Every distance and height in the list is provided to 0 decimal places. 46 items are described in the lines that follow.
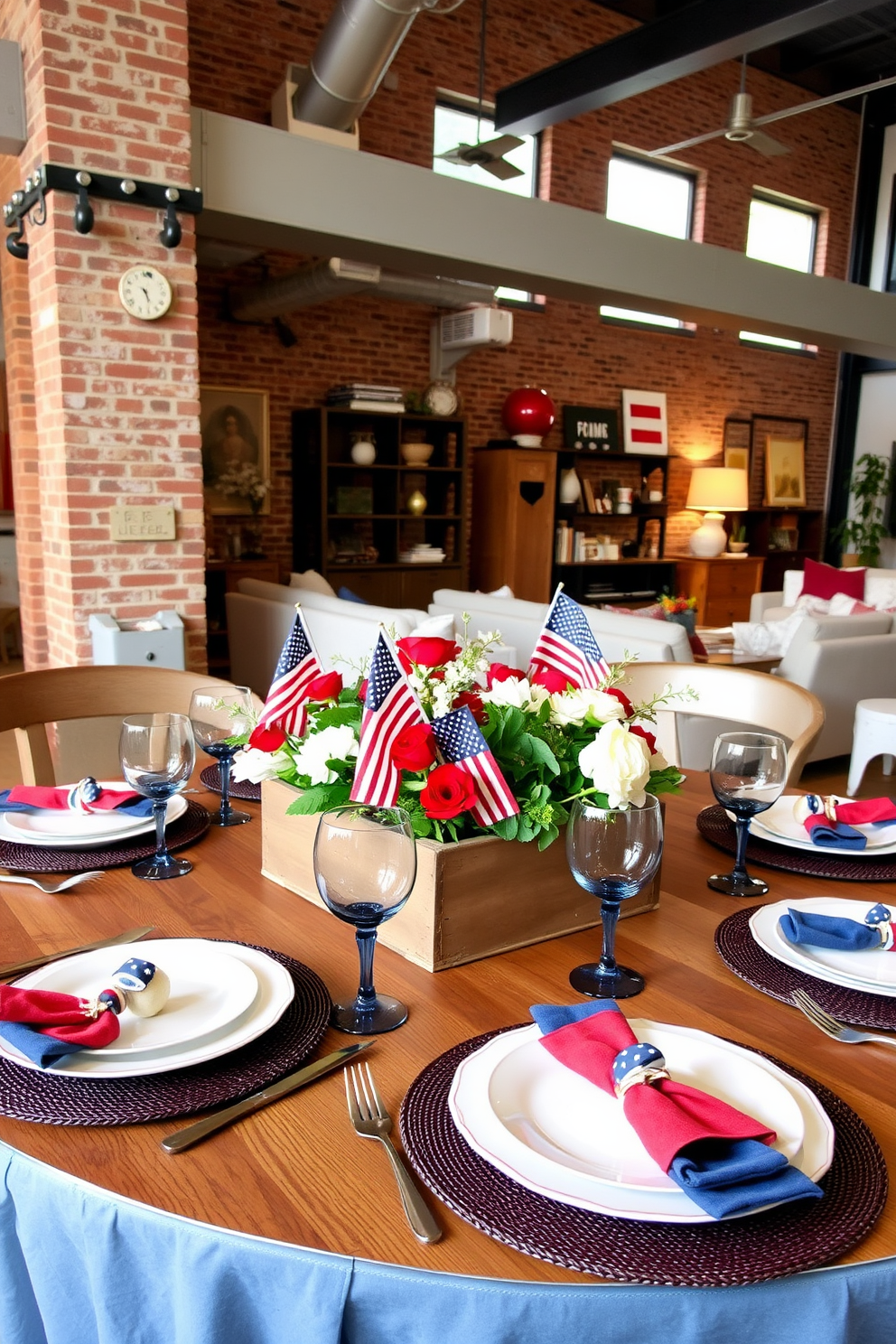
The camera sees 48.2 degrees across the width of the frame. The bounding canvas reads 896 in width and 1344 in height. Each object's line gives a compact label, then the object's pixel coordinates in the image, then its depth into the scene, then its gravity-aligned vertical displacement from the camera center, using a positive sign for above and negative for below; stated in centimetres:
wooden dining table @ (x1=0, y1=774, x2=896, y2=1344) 70 -51
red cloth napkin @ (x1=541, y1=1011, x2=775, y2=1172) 72 -46
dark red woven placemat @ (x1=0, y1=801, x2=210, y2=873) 136 -52
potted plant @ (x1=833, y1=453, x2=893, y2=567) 988 -18
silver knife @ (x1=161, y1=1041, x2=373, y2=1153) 77 -51
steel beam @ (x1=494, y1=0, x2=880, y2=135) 427 +206
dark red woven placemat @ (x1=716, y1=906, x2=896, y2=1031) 100 -51
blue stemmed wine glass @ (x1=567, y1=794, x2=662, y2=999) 99 -35
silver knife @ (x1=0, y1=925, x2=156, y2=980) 104 -51
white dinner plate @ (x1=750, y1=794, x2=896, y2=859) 144 -50
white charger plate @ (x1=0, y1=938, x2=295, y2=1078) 85 -49
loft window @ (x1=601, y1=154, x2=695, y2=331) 841 +247
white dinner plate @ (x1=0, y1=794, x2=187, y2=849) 142 -51
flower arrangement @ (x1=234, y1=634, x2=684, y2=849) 104 -28
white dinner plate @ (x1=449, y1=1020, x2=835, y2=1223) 71 -49
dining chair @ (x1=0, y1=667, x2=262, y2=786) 203 -47
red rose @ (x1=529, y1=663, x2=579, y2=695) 127 -24
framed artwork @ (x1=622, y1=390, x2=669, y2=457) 881 +59
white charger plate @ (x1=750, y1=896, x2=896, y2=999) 104 -50
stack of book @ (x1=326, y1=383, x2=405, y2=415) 690 +59
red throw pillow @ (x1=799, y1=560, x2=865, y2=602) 661 -56
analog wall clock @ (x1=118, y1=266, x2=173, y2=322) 383 +70
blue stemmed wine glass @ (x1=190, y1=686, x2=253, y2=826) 151 -36
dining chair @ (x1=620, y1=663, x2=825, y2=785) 195 -43
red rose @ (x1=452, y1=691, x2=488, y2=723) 116 -25
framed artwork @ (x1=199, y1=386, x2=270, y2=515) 668 +28
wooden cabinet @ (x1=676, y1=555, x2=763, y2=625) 893 -81
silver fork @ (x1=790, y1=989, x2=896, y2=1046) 96 -51
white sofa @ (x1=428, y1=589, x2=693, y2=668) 406 -60
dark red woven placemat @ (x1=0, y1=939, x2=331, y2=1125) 81 -51
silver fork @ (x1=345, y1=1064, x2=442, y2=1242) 68 -50
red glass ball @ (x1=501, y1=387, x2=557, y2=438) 782 +59
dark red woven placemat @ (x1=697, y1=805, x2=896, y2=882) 138 -51
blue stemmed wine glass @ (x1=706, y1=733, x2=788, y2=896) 127 -35
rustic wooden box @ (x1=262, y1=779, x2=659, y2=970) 108 -46
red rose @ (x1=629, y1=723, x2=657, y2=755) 117 -29
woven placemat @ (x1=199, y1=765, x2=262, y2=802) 169 -52
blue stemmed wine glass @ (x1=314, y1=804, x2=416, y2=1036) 92 -35
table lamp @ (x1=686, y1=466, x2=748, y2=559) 887 -4
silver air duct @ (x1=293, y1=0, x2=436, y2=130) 436 +198
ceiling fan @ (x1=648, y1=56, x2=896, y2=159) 561 +204
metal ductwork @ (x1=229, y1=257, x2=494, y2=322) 584 +120
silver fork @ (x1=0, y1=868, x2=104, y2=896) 129 -52
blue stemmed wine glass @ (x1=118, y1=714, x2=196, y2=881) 129 -35
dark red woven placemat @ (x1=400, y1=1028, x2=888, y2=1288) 65 -49
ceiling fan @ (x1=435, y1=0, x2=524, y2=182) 543 +178
